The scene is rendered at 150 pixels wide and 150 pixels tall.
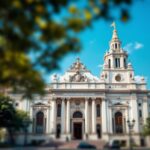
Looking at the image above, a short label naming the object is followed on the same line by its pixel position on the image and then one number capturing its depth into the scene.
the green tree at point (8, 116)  40.56
